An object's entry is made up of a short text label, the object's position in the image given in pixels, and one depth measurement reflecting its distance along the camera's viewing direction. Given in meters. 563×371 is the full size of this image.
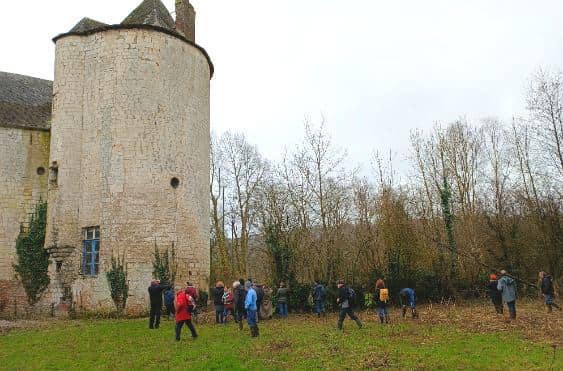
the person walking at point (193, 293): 15.68
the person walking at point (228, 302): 16.92
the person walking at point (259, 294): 17.31
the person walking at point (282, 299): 19.28
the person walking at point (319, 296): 19.00
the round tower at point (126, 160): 20.84
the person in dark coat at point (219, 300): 16.61
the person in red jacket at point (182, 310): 12.57
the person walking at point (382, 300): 15.41
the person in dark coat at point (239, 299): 14.38
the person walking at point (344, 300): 13.96
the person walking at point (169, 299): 17.83
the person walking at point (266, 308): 18.64
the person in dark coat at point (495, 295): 16.75
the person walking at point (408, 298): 16.38
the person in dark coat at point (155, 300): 15.23
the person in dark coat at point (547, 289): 17.39
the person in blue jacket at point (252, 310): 13.21
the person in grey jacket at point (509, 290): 15.16
